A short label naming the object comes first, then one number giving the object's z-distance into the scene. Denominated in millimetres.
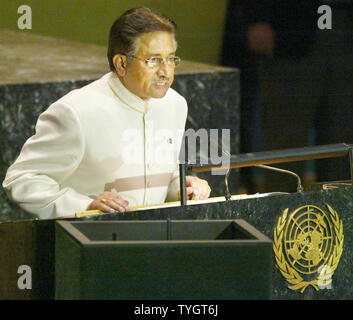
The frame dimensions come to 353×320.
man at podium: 7051
